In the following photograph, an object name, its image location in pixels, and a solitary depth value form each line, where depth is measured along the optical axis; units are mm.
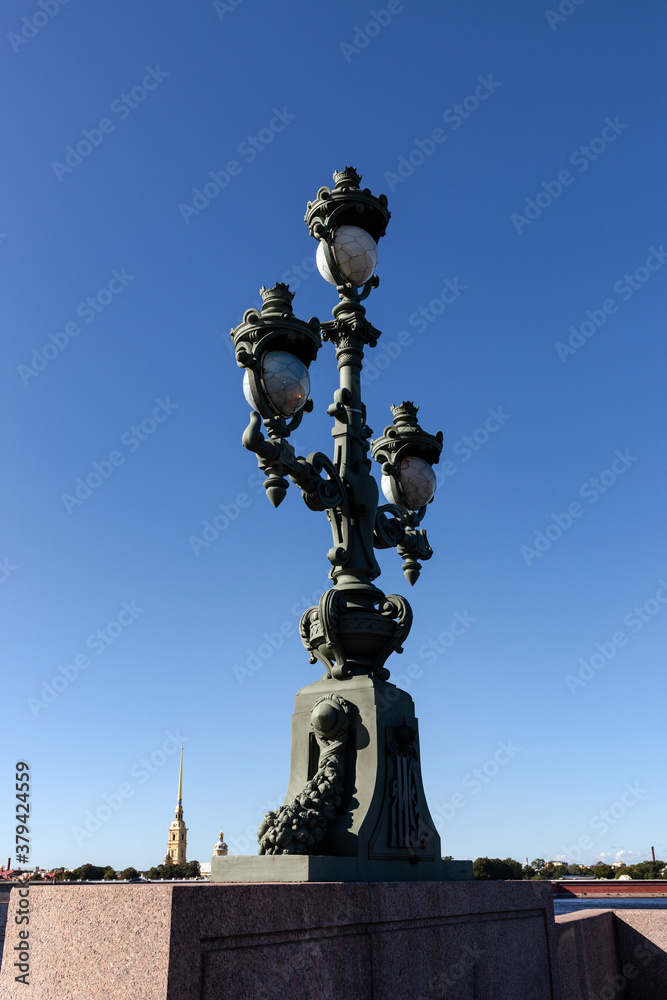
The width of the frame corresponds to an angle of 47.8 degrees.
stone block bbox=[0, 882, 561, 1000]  3240
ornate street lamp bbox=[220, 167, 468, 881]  5145
